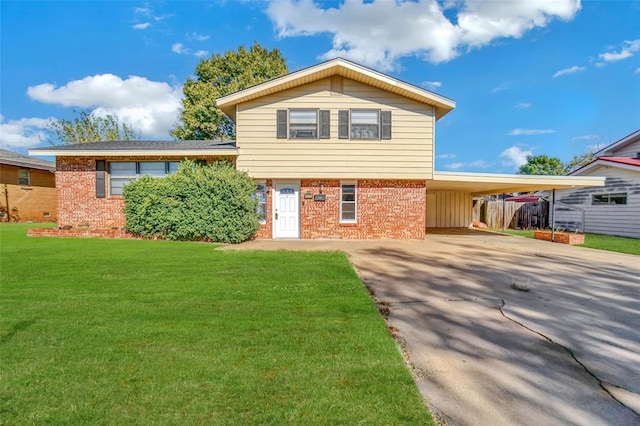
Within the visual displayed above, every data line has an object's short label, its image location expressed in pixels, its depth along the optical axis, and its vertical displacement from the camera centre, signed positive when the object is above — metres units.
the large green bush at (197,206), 11.20 -0.04
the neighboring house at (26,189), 19.34 +1.01
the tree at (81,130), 30.69 +7.15
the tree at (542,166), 44.42 +5.45
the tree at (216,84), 27.39 +10.28
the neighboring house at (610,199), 15.80 +0.29
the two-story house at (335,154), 12.26 +1.93
